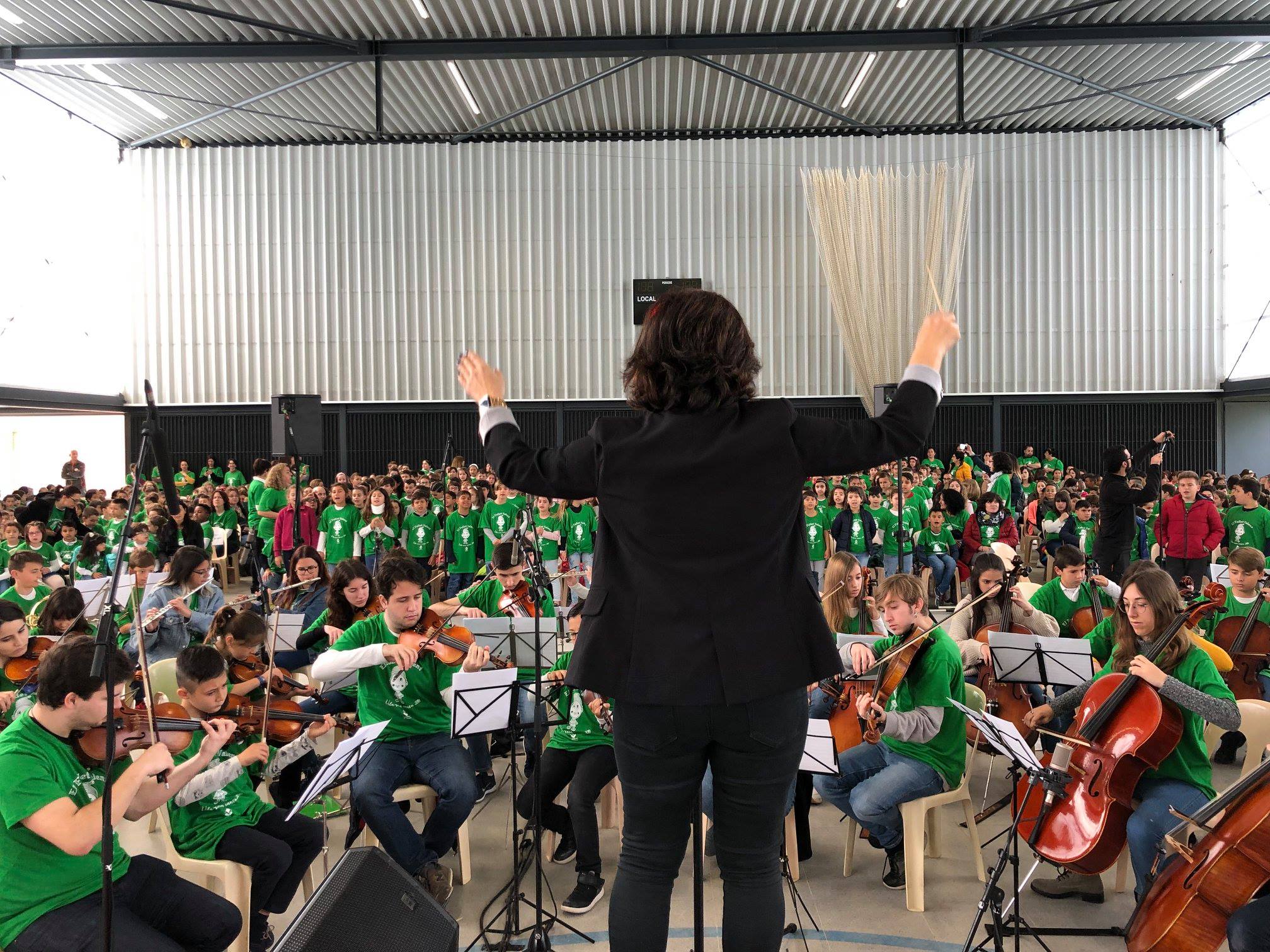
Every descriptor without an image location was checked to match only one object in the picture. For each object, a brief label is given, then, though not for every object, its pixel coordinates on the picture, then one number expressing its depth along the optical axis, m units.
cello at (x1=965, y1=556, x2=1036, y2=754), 4.84
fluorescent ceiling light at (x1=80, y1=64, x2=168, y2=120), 15.81
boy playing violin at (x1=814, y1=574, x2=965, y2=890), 4.11
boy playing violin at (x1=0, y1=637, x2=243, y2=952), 2.62
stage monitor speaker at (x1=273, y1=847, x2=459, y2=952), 2.26
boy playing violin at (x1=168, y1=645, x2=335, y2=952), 3.59
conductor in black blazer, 1.87
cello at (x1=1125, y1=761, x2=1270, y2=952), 2.87
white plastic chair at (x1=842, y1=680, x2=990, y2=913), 4.02
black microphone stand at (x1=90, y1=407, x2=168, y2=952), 2.15
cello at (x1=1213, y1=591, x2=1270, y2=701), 5.48
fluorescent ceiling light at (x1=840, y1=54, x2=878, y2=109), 15.62
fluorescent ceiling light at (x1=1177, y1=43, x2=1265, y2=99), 15.75
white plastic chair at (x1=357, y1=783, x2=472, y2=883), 4.29
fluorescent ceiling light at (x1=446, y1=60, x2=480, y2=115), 15.65
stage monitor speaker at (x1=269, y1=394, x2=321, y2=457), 11.76
